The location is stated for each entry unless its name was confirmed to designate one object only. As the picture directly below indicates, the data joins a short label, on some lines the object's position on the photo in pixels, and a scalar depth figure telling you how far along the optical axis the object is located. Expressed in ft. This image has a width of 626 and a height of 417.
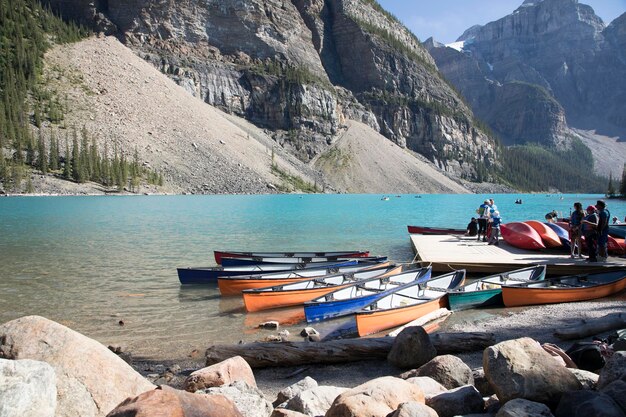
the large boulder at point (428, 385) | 20.73
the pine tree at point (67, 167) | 319.47
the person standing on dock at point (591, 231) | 61.82
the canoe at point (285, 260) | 70.03
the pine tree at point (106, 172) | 329.52
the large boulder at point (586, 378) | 18.42
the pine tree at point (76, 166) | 318.24
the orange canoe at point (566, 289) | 50.62
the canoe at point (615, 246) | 73.56
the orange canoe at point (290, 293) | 49.98
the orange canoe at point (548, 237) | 79.05
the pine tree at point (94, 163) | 325.42
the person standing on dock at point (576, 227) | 65.72
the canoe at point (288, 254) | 74.79
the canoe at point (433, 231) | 110.11
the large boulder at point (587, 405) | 14.76
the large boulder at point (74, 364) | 17.69
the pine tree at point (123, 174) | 331.36
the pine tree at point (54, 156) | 318.24
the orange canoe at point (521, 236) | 79.00
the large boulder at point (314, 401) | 19.31
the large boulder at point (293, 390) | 22.25
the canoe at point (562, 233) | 78.28
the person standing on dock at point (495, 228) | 85.36
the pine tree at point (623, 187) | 424.46
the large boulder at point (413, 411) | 15.71
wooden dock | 63.77
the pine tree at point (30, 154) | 315.17
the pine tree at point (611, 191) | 475.02
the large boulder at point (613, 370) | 16.98
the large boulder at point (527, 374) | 17.25
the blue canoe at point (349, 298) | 44.24
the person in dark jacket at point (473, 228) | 101.19
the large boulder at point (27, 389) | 13.52
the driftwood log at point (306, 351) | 30.63
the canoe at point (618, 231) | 80.64
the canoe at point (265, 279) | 57.21
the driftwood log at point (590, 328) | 36.52
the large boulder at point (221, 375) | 22.26
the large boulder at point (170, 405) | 13.45
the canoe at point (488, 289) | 49.42
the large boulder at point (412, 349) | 29.89
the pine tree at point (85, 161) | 322.55
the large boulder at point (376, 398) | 16.74
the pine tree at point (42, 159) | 312.71
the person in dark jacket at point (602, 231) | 61.05
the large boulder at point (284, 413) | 17.17
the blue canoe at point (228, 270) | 62.75
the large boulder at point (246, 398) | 18.88
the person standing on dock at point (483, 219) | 91.61
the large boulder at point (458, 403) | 18.20
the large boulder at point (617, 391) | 15.46
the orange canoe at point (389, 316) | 39.93
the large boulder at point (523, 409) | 15.34
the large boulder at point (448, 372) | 22.93
